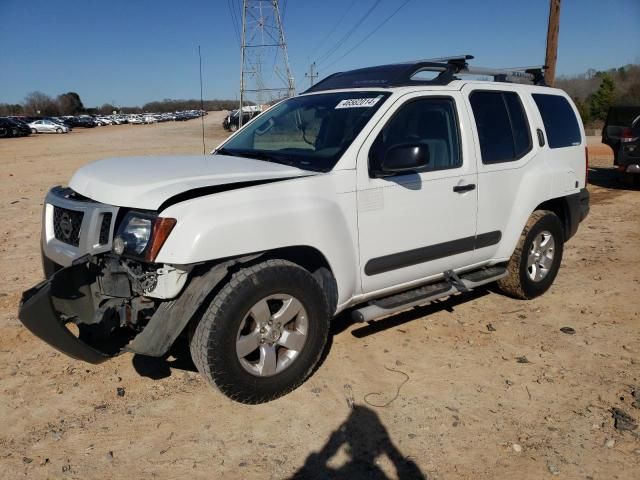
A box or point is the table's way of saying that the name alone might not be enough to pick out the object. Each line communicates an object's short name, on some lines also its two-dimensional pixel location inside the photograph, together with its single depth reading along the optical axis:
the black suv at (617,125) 11.02
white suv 2.92
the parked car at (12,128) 39.38
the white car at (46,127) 48.16
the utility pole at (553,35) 14.53
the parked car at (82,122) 66.06
